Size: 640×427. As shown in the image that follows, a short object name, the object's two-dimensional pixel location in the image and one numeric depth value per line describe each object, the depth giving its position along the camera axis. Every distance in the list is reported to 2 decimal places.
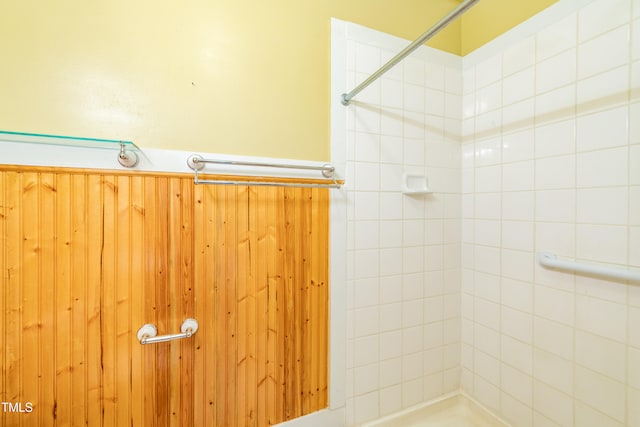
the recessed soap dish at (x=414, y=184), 1.30
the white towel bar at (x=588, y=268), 0.84
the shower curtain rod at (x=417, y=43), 0.64
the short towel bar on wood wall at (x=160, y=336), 0.89
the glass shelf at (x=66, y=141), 0.72
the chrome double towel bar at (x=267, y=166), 0.95
